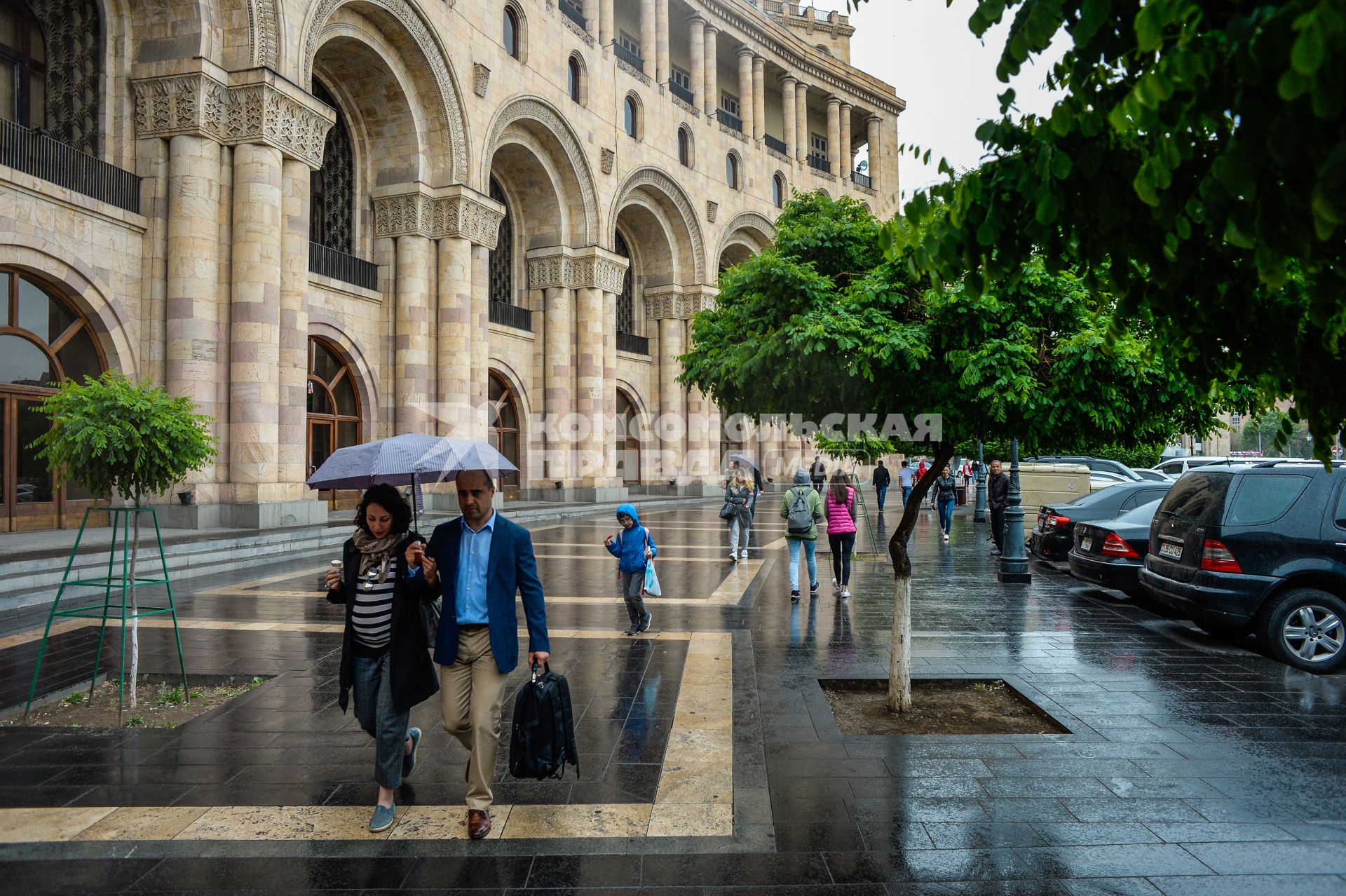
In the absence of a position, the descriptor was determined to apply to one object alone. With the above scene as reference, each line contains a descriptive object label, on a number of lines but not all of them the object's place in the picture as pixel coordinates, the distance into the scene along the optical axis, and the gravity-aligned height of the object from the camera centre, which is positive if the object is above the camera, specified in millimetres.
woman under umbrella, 4137 -856
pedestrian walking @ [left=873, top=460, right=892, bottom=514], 27344 -675
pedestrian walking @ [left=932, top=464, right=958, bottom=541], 21188 -1035
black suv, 7266 -922
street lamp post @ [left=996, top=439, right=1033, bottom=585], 12242 -1387
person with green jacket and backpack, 11016 -757
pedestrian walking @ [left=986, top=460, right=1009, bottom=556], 16000 -782
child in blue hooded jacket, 8508 -1009
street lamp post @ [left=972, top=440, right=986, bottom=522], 27084 -1428
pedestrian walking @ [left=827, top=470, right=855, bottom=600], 11188 -910
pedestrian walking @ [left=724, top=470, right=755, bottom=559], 14141 -917
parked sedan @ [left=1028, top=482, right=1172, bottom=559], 12719 -842
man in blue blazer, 4070 -778
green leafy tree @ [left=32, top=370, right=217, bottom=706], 5898 +170
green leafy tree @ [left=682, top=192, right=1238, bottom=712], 5750 +720
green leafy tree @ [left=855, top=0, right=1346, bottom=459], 1684 +754
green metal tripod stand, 5453 -1035
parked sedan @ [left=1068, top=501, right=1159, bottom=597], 10141 -1162
